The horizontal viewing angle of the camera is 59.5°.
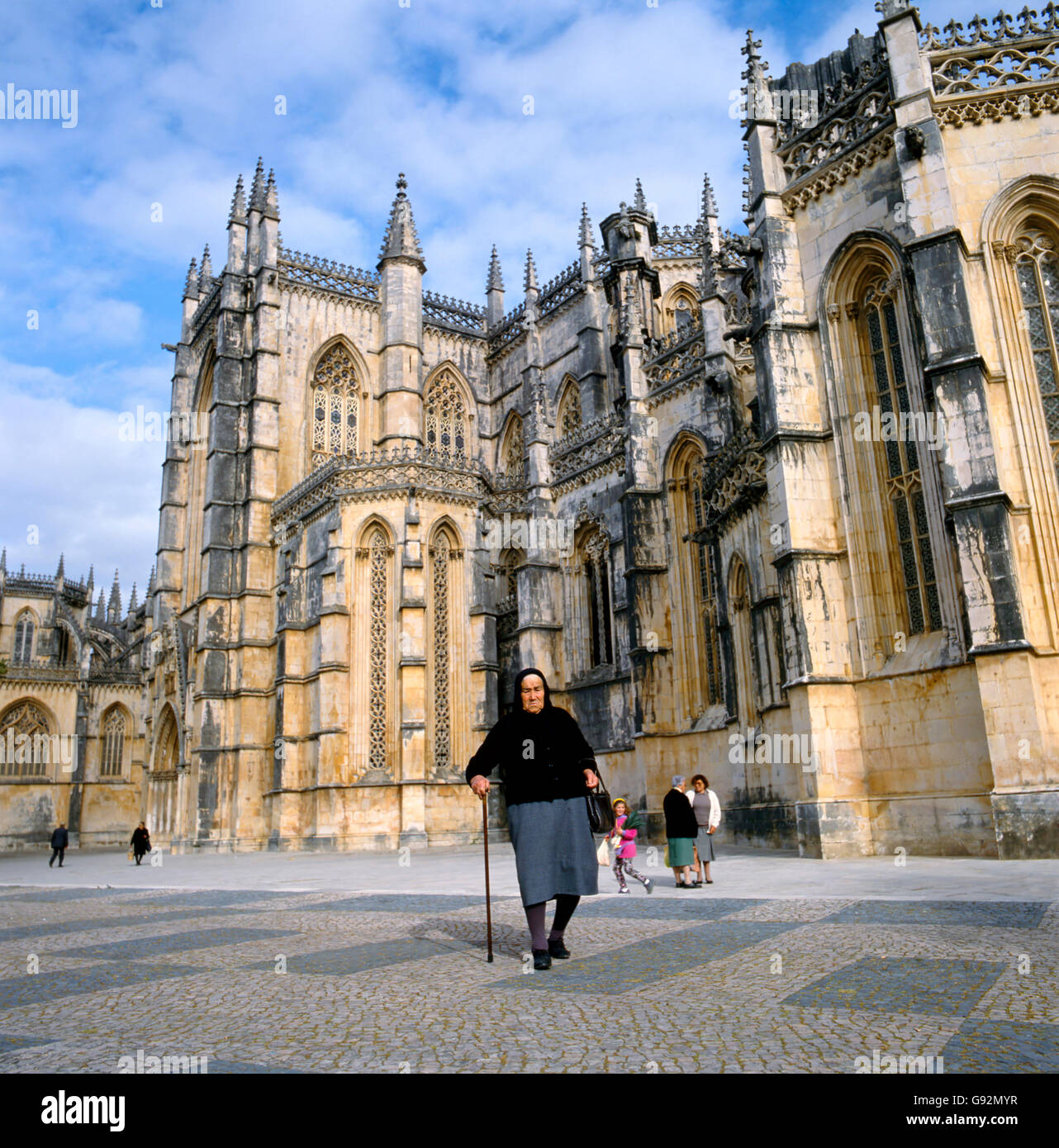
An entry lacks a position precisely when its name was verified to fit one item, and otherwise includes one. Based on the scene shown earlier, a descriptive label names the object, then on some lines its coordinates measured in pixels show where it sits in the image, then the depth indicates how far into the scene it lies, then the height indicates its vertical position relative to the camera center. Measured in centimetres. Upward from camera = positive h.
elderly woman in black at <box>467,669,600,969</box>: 598 +0
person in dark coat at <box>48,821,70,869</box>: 2645 -46
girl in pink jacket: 1143 -73
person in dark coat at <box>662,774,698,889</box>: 1142 -50
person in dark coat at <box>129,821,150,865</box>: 2492 -62
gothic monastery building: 1320 +634
